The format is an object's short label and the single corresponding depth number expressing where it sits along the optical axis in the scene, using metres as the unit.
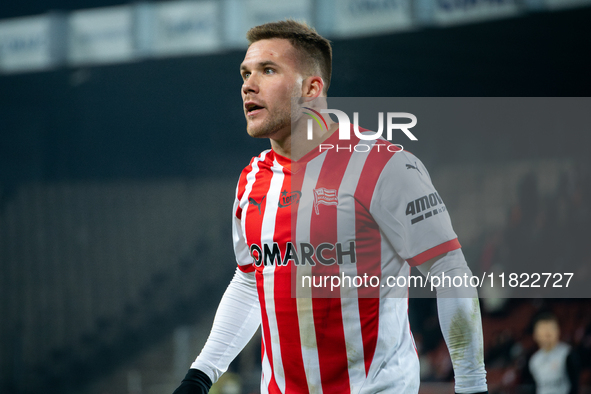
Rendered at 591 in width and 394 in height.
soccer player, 4.94
